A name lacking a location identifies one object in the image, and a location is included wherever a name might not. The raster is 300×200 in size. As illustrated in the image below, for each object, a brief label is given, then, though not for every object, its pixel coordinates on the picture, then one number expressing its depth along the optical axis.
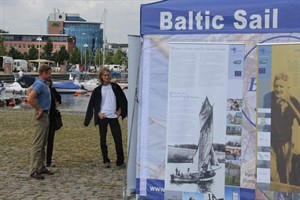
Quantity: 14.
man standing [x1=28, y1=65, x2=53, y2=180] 8.85
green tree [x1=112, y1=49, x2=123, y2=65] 146.75
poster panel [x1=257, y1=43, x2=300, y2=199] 5.61
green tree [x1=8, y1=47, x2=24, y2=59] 125.53
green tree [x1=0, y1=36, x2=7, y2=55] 110.59
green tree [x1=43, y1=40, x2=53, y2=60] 131.38
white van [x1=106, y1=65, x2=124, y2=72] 110.47
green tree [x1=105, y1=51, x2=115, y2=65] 147.85
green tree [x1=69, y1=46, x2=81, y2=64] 141.35
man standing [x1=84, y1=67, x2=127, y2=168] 9.88
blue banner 5.74
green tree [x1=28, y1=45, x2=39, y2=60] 132.38
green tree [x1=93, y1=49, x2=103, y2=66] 141.52
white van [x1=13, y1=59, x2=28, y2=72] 89.75
